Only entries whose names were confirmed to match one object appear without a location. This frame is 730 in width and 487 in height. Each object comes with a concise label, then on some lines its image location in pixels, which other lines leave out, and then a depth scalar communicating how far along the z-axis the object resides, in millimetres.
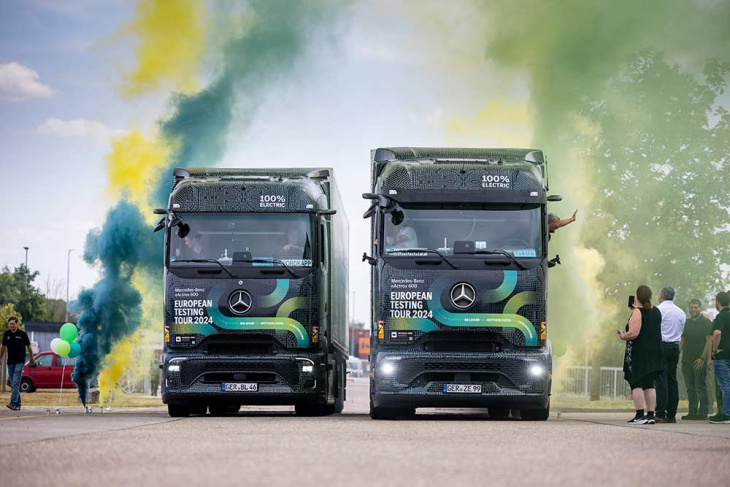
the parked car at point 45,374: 51312
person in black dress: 18078
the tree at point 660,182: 42531
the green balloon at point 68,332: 37616
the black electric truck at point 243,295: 20016
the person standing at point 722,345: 19594
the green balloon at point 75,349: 37219
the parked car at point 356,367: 112100
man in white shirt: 19578
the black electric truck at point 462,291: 18453
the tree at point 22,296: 89938
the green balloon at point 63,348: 36781
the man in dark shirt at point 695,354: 20734
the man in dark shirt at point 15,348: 23938
